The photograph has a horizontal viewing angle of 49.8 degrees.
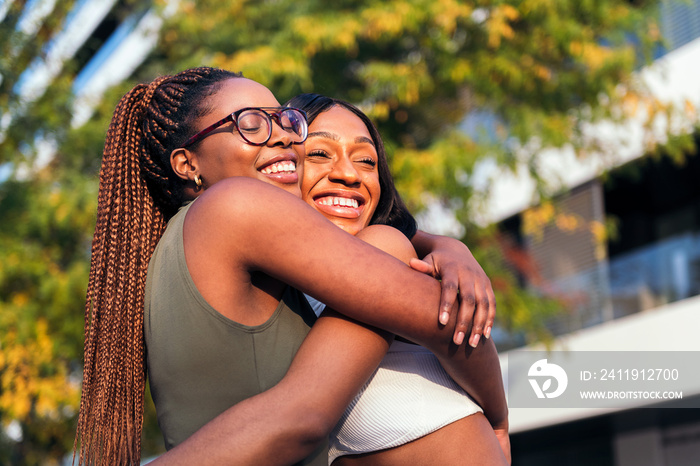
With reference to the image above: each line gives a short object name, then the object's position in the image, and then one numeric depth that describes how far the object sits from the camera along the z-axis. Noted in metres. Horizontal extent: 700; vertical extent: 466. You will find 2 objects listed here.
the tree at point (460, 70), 7.81
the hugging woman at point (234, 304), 1.70
